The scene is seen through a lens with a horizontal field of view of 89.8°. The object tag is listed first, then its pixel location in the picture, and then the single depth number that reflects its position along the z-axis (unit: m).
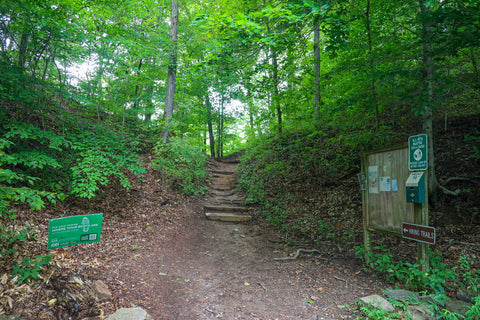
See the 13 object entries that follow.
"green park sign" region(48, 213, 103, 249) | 3.05
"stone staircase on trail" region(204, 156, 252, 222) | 8.02
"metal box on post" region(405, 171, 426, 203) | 3.67
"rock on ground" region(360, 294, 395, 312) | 3.20
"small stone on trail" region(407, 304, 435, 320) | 3.05
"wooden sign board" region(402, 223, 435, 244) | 3.49
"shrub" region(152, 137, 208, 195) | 8.16
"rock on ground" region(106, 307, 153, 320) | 2.80
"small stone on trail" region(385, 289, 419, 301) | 3.39
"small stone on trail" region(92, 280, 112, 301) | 3.18
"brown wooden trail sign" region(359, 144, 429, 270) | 3.83
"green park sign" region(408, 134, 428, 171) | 3.58
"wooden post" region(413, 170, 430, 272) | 3.69
